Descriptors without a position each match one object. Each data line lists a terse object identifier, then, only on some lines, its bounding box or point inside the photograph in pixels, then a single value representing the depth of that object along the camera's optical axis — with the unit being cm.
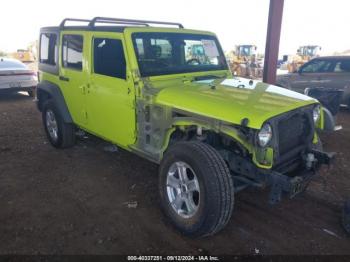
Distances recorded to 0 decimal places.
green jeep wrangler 296
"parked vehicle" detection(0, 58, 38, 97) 973
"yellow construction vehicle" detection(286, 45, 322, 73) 2201
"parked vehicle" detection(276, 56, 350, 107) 873
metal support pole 745
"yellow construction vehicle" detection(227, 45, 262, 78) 1886
